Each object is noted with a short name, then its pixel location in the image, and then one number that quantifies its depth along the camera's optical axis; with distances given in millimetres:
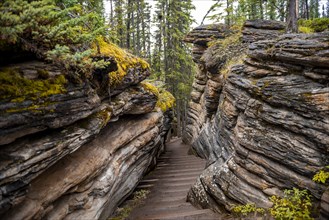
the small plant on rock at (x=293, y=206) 5902
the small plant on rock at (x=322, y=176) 5877
